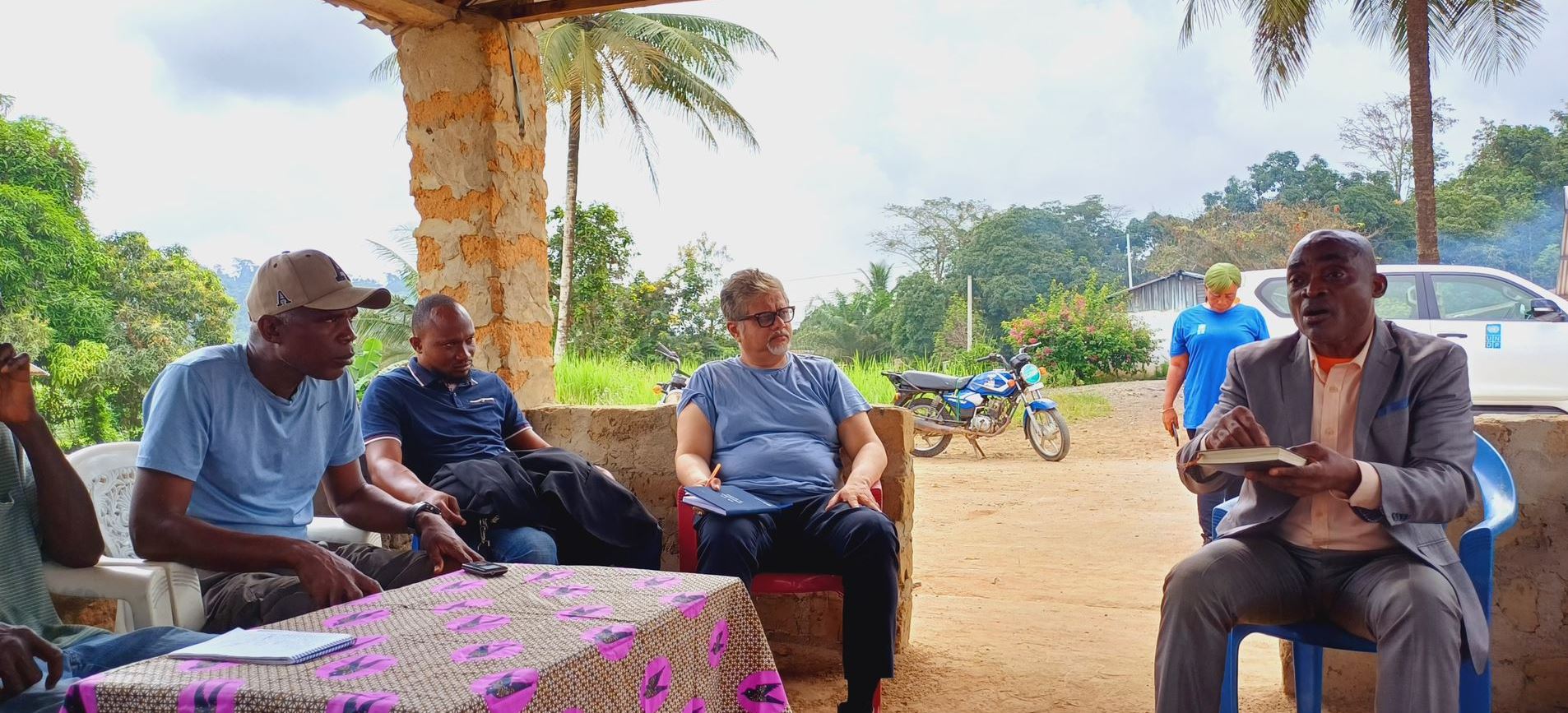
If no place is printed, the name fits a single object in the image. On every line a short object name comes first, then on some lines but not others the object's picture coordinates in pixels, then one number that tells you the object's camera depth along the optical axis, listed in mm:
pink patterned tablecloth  1325
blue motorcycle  11281
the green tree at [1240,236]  20547
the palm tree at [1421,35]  11742
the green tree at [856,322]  22703
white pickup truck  8094
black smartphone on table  1978
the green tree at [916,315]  21698
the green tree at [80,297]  15133
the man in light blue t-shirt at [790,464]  2930
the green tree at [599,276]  16625
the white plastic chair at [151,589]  2135
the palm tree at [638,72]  16172
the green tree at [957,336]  19422
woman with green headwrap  5062
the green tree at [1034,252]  22078
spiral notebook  1426
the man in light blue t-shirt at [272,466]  2180
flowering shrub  17312
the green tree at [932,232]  24844
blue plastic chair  2277
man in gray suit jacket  2207
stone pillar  4395
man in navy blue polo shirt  3303
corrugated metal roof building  20156
